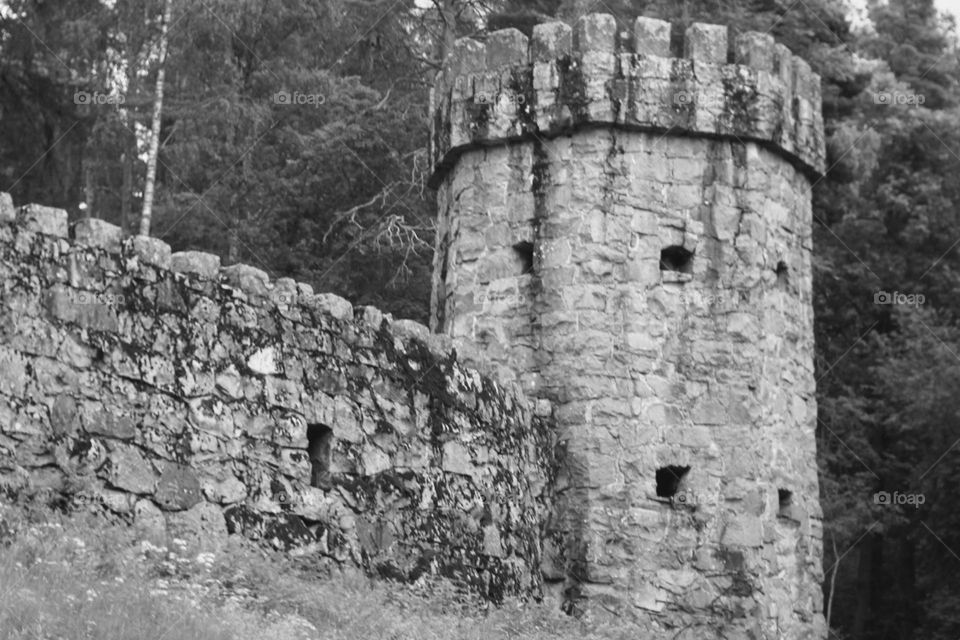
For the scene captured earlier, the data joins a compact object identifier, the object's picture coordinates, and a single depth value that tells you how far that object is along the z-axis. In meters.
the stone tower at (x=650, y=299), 19.77
